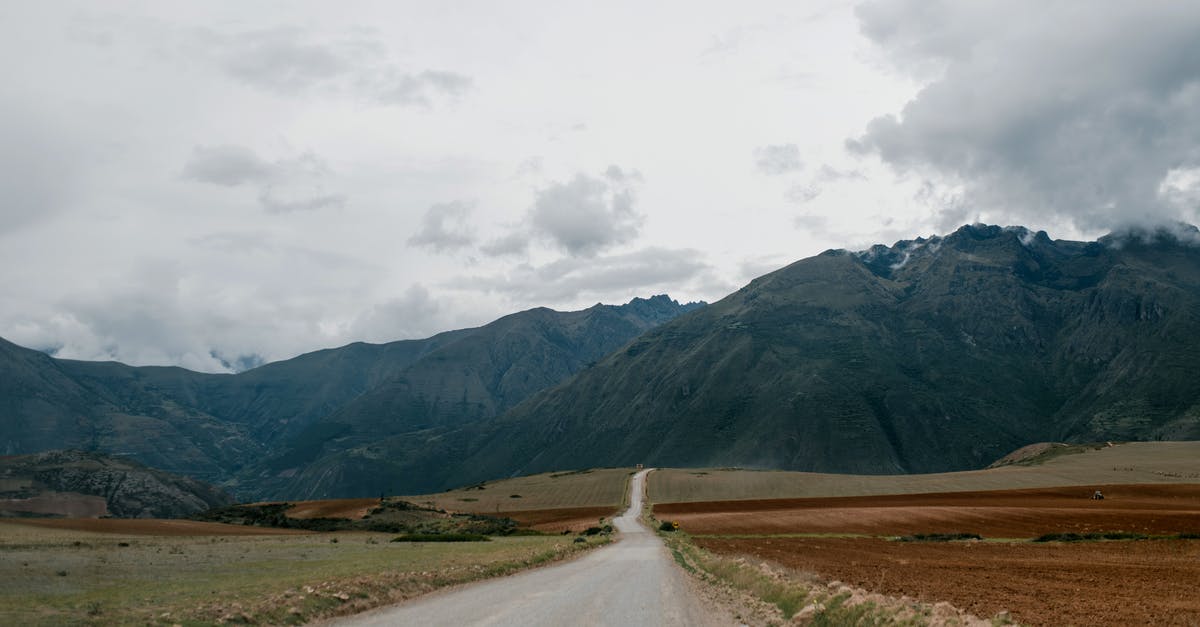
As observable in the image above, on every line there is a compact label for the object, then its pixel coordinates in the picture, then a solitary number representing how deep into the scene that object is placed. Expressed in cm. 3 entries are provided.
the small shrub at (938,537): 6156
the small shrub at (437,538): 7500
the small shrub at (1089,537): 5650
